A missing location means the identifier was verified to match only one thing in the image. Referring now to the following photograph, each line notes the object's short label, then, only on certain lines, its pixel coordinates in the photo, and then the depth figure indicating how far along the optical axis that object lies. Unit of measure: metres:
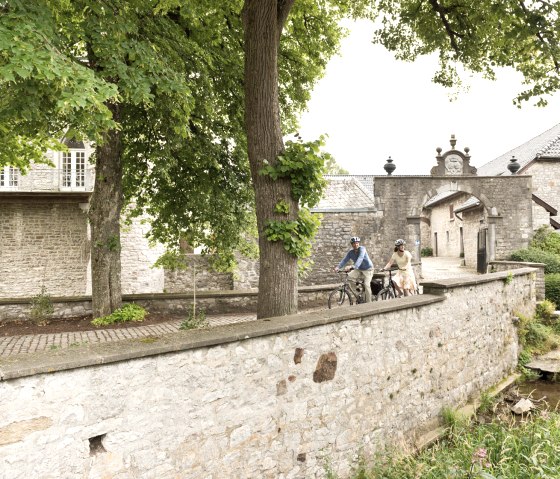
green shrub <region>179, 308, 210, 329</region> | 8.50
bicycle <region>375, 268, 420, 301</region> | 10.49
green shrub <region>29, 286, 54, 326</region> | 10.27
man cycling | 10.28
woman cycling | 10.23
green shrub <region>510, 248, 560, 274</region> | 17.58
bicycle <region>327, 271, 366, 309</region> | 10.24
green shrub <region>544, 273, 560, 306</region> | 15.15
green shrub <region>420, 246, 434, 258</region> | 38.44
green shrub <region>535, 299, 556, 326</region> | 12.69
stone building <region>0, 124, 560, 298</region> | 16.83
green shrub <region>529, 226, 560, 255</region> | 20.17
